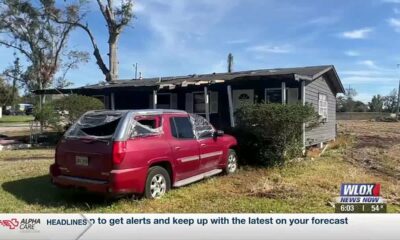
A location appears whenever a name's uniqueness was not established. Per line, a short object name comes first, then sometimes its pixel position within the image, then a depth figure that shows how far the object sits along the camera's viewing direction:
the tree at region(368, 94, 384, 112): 91.69
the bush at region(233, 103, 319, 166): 12.54
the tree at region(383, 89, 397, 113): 88.55
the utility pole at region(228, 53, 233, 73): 40.03
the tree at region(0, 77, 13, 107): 71.19
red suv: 7.66
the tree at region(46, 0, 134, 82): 32.59
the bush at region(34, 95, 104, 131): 17.97
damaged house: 18.47
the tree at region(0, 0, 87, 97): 39.81
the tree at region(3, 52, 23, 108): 47.53
